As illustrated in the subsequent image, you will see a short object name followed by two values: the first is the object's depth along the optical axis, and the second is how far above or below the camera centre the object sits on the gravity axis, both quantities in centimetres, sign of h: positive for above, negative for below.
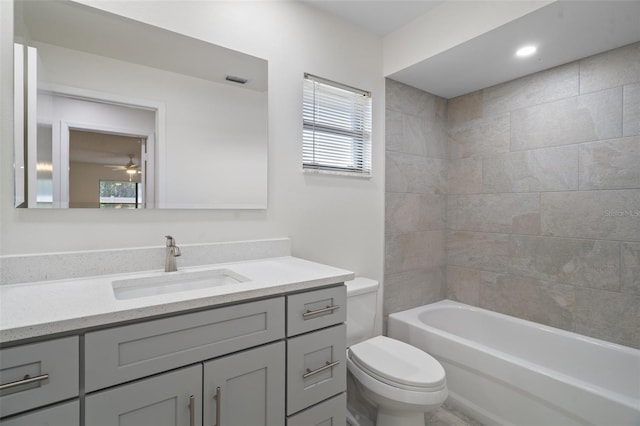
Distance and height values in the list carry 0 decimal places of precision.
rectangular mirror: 125 +43
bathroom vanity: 79 -43
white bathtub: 152 -92
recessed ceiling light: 190 +100
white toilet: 149 -79
